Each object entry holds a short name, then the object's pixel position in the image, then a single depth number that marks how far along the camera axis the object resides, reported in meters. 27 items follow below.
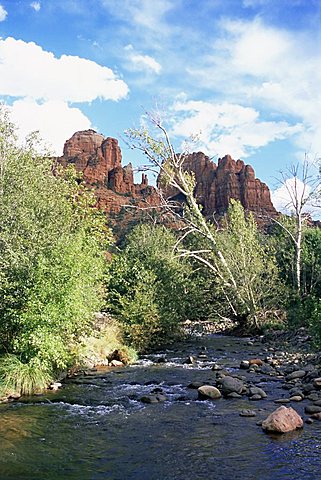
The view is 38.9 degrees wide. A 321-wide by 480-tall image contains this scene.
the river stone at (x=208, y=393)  12.49
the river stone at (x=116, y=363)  18.33
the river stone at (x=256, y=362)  17.31
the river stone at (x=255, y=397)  12.09
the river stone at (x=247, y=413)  10.59
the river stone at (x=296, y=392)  11.88
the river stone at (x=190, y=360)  18.26
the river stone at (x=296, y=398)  11.57
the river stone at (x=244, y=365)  16.84
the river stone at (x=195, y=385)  13.82
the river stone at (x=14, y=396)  12.58
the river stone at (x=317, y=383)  12.36
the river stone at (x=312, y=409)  10.38
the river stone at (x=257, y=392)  12.27
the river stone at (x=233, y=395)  12.41
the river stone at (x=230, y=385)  12.78
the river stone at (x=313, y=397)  11.44
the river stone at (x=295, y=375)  14.06
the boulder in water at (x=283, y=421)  9.20
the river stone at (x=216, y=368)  16.60
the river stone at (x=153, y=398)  12.34
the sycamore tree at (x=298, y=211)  29.72
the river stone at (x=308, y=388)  12.19
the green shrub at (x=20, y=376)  12.87
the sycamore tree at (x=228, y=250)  27.38
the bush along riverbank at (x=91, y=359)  12.90
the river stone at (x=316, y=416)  9.99
